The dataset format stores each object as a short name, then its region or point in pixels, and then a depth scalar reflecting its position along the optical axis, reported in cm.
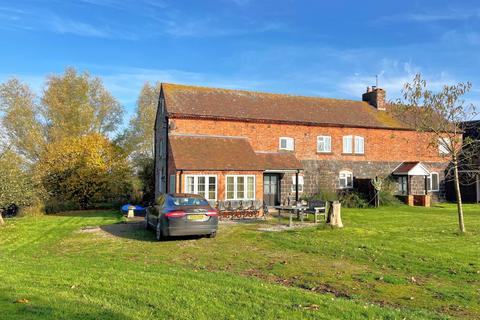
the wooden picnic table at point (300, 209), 1778
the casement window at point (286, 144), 2755
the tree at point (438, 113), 1465
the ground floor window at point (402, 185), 3131
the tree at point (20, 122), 3638
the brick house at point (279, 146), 2131
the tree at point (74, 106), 3791
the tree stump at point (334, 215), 1546
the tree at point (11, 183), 1836
